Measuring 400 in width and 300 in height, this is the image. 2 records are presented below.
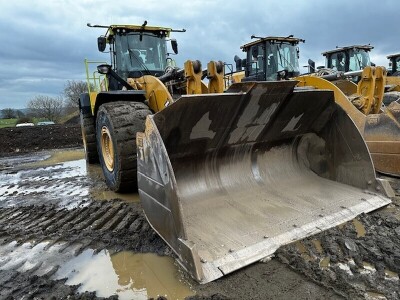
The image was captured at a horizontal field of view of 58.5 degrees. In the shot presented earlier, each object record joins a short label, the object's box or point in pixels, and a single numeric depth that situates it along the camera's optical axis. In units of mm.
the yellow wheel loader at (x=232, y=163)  2797
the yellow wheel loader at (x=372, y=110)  4953
